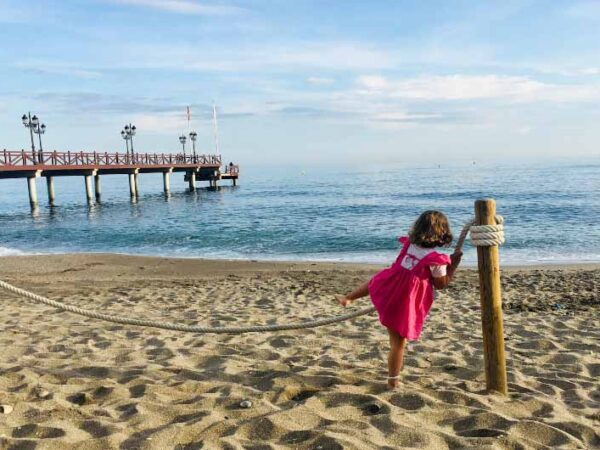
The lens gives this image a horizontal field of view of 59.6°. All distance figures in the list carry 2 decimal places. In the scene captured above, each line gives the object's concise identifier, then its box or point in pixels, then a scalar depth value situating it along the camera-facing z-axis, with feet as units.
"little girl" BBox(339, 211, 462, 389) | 11.13
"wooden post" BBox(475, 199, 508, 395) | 10.95
